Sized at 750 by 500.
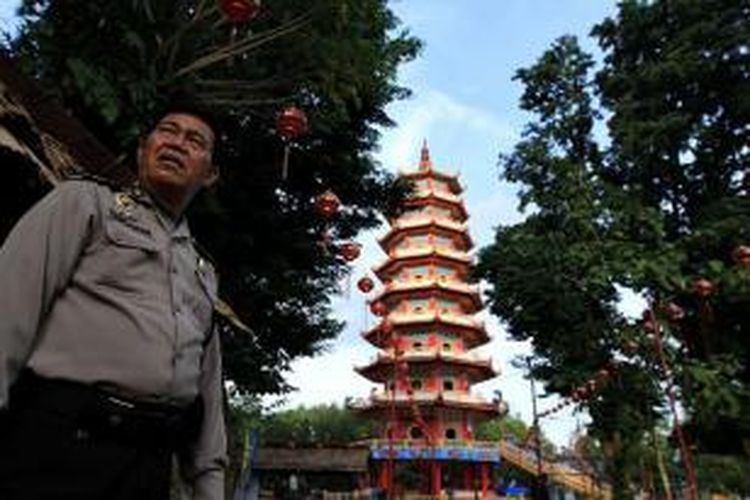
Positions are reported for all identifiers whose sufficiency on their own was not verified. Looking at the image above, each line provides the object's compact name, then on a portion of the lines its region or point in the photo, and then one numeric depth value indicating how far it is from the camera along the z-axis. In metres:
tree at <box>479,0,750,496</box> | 17.73
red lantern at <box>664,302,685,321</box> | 17.64
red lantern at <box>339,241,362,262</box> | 14.16
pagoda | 39.04
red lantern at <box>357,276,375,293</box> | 16.67
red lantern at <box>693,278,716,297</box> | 16.92
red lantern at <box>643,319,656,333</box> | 17.40
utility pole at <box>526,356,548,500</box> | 16.78
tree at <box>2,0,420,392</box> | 8.48
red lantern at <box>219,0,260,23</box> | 7.10
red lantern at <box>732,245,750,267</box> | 14.89
